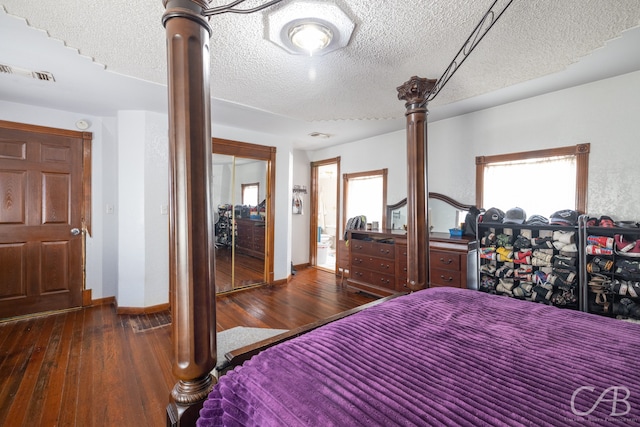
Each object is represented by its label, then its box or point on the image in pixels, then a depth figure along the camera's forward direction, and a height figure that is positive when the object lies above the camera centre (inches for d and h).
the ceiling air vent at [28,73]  93.3 +49.2
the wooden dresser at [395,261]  118.6 -23.8
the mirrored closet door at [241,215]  163.0 -0.6
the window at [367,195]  183.3 +12.7
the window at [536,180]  108.6 +13.9
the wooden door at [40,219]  124.5 -1.6
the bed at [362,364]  29.4 -20.4
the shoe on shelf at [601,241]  90.2 -9.6
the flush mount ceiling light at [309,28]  55.4 +40.3
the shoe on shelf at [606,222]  92.7 -3.5
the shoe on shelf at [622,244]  87.5 -10.1
